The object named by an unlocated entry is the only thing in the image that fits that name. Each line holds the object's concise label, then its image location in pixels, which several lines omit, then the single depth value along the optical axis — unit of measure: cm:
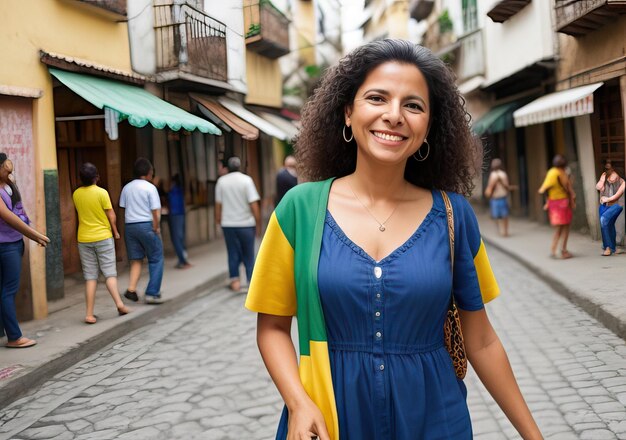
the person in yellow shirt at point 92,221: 390
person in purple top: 597
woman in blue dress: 189
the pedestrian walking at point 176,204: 486
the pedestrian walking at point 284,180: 1305
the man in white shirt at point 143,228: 384
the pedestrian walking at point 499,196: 1513
